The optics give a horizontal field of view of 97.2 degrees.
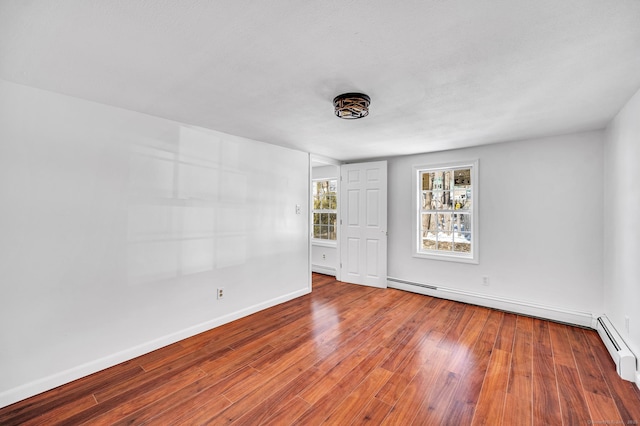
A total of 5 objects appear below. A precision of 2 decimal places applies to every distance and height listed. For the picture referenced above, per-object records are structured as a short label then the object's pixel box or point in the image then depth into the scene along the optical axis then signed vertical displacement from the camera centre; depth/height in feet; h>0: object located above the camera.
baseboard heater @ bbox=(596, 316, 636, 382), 7.27 -3.70
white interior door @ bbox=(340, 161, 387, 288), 15.93 -0.44
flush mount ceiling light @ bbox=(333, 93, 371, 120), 7.06 +2.85
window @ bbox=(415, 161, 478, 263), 13.79 +0.27
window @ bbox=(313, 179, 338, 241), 19.97 +0.46
